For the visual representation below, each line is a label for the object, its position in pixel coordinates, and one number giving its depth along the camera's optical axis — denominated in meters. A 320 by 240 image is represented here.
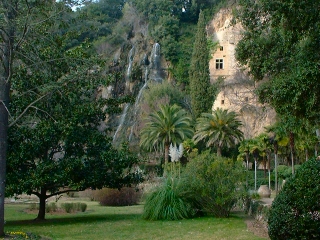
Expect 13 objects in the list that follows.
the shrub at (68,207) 26.97
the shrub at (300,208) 10.02
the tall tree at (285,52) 14.94
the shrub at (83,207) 27.27
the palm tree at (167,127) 49.84
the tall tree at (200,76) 58.84
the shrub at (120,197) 30.85
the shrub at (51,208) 27.19
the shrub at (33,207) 29.38
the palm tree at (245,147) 48.78
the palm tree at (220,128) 49.03
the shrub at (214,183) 19.98
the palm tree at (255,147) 46.49
